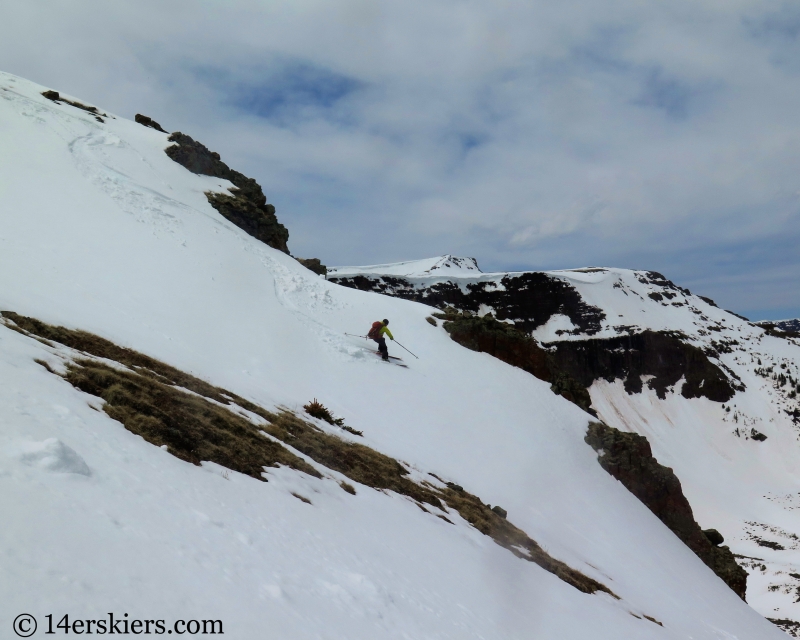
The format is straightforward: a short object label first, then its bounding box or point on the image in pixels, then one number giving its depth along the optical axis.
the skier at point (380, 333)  22.50
